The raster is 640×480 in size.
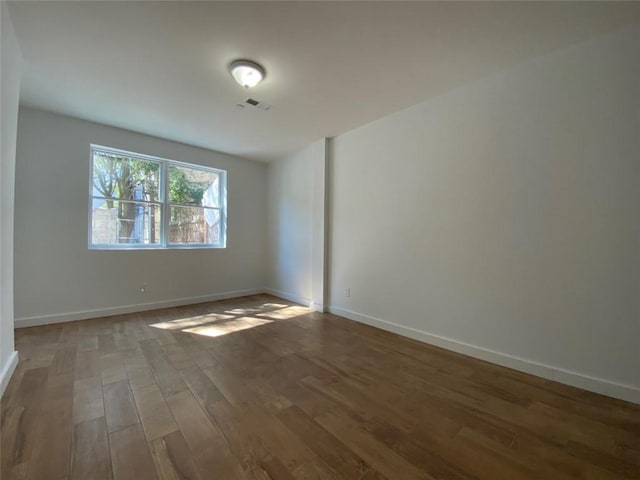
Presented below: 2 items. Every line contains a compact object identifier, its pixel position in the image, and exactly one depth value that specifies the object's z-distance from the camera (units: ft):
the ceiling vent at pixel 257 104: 9.74
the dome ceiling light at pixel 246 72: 7.63
